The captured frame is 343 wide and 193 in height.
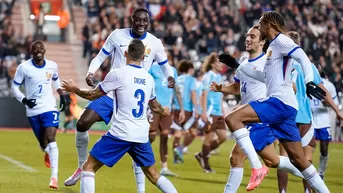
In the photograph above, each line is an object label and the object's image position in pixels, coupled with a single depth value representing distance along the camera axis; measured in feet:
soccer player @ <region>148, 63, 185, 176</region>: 56.39
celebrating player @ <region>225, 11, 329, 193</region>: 36.17
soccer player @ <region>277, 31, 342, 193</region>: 42.57
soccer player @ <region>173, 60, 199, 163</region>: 67.65
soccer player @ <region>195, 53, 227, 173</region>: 60.85
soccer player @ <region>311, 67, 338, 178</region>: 56.29
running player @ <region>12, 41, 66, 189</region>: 48.67
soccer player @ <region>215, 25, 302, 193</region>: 38.68
